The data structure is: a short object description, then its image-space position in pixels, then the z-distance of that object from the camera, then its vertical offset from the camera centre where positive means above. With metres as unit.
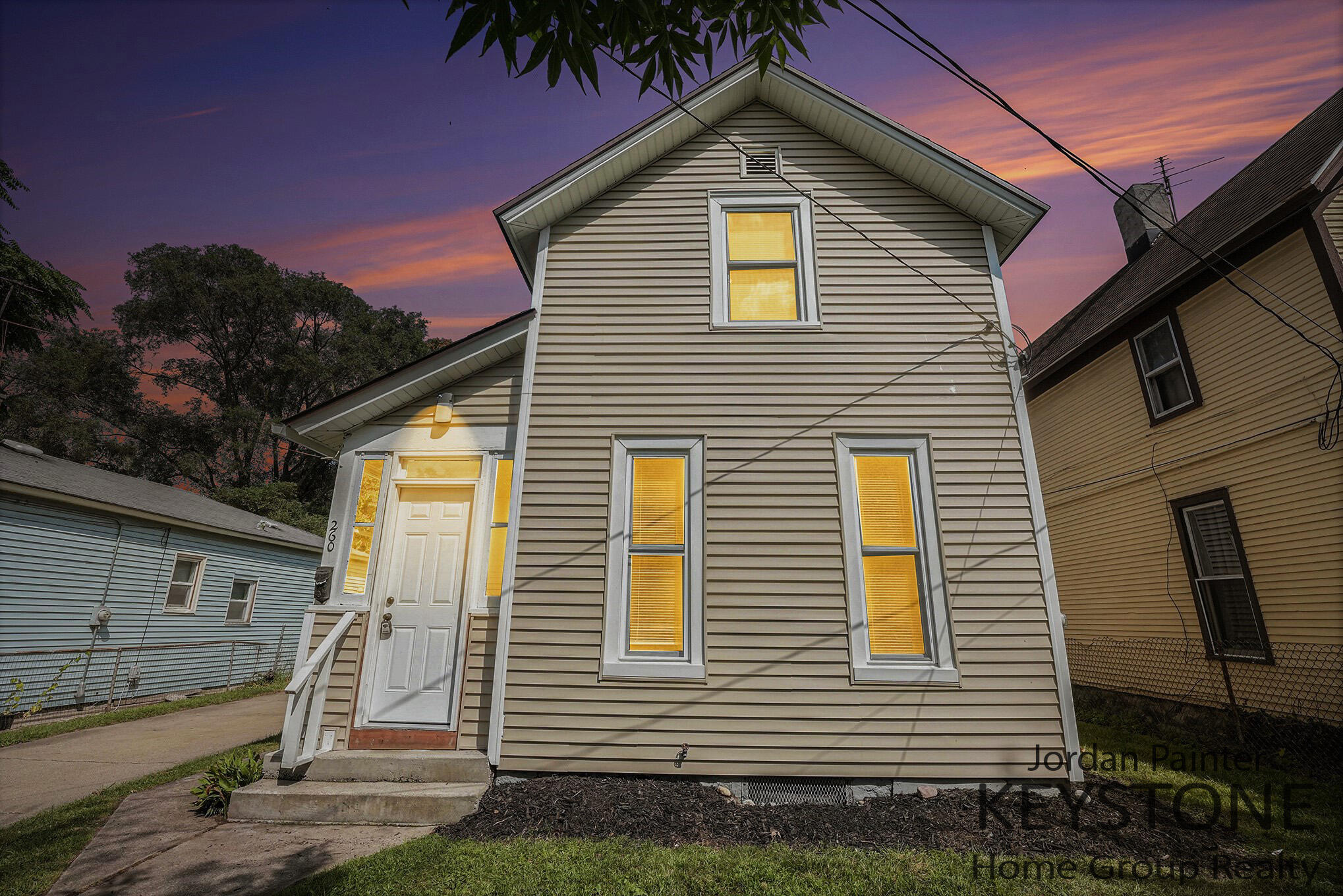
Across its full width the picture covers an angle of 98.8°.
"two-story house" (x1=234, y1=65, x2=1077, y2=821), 5.12 +1.08
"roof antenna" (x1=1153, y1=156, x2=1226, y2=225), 12.66 +9.17
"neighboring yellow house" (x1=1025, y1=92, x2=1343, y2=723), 7.12 +2.22
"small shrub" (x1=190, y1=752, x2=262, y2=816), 4.91 -1.49
